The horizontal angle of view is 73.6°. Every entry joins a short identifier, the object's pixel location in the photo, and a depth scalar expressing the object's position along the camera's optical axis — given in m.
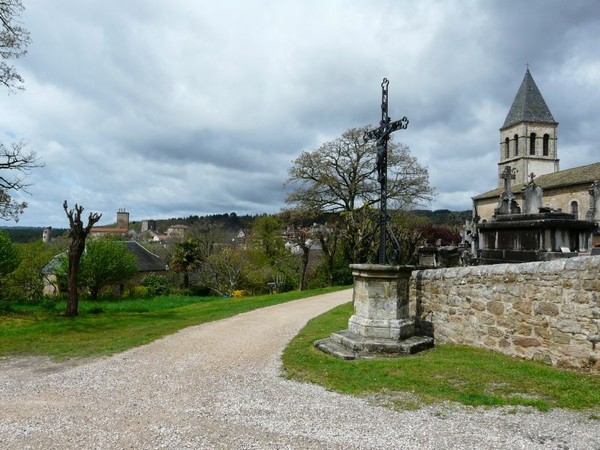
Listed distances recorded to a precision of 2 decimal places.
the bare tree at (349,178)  22.81
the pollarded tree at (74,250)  13.53
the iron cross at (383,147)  7.25
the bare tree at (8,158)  11.17
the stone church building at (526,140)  48.12
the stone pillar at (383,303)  6.96
